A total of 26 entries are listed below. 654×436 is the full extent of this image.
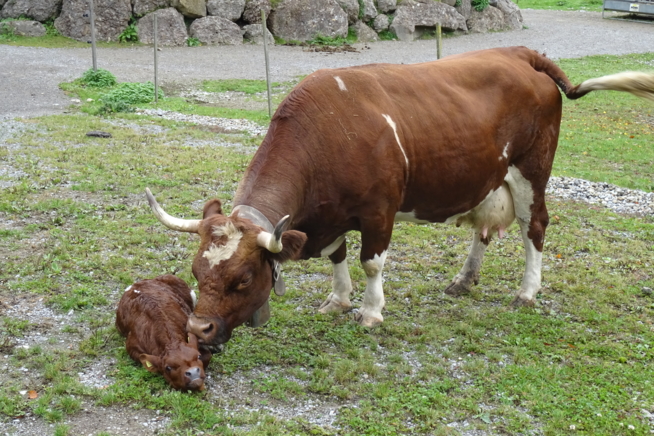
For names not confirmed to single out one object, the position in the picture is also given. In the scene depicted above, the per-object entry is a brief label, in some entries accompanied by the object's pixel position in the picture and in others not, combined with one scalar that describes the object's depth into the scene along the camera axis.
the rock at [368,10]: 27.20
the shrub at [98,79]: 18.56
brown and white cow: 5.32
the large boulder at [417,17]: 27.62
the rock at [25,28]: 24.05
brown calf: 5.24
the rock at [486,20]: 29.59
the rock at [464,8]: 29.20
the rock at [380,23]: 27.66
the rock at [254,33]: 25.75
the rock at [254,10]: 25.47
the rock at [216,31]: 25.11
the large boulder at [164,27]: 24.50
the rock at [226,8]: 25.20
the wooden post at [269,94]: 16.05
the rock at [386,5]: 27.77
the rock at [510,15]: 30.84
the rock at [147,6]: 24.38
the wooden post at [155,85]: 17.17
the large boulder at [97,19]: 23.83
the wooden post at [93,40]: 18.35
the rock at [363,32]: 26.97
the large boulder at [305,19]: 25.91
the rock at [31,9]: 23.95
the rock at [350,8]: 26.55
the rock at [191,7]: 24.69
